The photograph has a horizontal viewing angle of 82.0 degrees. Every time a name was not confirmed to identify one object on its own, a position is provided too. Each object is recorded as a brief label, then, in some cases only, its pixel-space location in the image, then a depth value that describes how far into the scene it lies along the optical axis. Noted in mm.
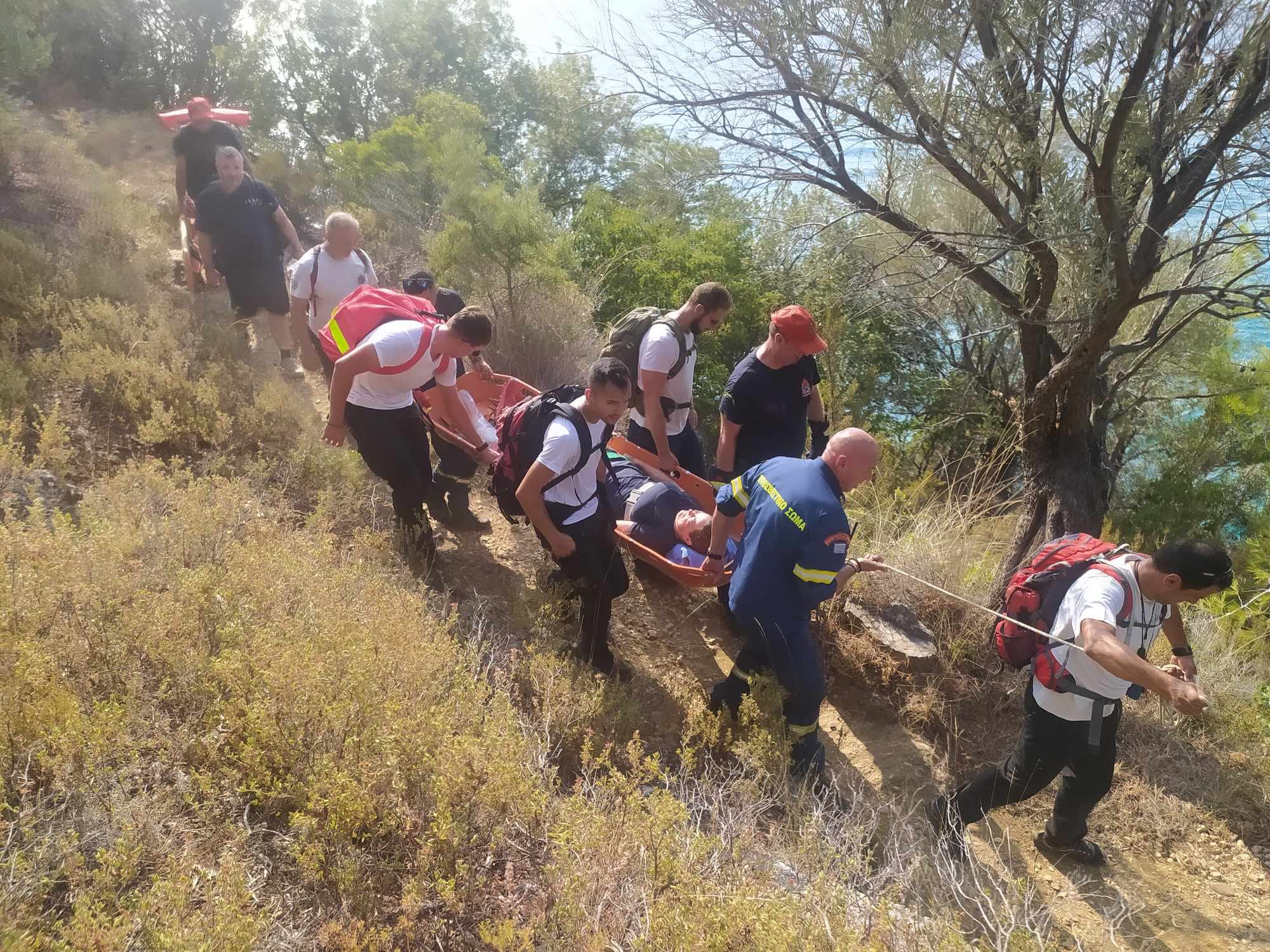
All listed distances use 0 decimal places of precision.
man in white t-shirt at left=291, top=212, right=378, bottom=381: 4504
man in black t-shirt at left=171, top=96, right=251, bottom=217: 5980
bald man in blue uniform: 2645
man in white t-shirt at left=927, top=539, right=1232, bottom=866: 2344
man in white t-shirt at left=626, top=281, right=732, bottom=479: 3822
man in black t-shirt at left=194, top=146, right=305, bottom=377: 5168
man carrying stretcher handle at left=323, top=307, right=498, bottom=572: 3299
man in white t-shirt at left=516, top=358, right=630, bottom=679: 2934
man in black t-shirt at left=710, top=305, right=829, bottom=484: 3805
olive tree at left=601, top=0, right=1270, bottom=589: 3625
